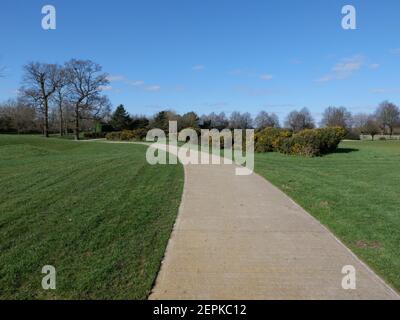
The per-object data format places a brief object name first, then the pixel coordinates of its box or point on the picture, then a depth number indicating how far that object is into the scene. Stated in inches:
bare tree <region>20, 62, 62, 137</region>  2192.4
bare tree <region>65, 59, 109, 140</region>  2203.5
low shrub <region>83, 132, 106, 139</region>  2348.7
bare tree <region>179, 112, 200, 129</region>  1861.5
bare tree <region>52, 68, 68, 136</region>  2221.9
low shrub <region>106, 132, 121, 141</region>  1927.9
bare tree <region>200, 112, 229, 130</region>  2035.7
